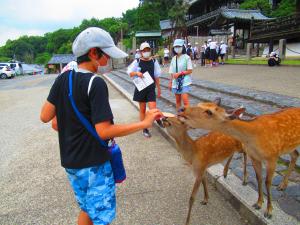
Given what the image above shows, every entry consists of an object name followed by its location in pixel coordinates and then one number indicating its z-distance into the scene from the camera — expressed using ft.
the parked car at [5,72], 89.51
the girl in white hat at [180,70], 15.93
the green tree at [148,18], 116.47
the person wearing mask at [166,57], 72.25
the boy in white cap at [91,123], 5.04
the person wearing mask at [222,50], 52.85
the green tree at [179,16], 97.30
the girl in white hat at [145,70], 15.65
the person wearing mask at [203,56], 53.98
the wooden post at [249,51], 55.83
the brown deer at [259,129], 6.86
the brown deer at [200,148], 7.77
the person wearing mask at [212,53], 49.87
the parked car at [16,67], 107.70
